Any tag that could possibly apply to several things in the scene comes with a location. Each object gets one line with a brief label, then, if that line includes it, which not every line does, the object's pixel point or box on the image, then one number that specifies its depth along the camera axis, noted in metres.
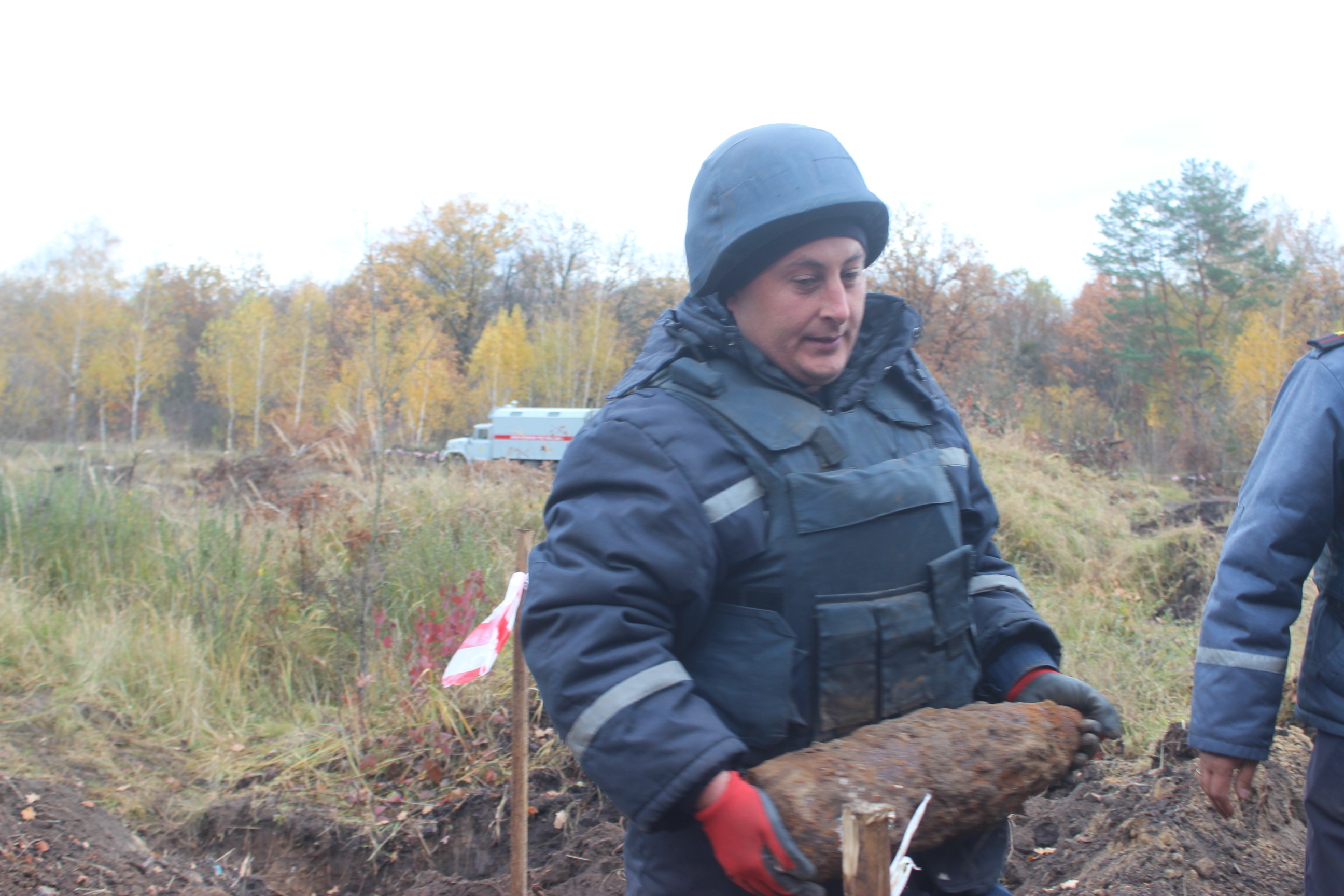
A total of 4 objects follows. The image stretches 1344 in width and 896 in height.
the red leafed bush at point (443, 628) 4.57
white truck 24.22
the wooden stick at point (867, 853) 1.19
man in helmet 1.32
